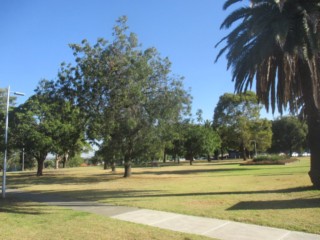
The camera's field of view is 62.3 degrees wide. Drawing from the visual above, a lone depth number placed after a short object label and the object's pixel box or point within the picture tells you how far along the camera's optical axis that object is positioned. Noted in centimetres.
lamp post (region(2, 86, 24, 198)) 1280
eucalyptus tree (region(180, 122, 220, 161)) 4927
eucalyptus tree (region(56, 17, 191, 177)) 1923
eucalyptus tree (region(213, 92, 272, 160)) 5088
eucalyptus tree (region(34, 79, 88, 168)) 2086
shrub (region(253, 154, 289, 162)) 3588
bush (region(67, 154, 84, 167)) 6398
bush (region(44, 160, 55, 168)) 6663
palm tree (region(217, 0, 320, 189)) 1116
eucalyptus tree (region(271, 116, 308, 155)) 6820
